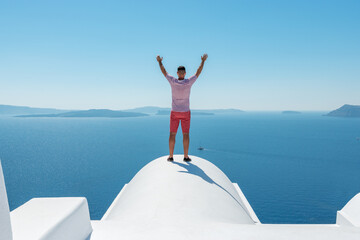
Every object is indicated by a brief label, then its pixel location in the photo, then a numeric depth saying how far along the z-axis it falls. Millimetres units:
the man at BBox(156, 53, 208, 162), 6383
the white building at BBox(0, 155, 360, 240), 2281
